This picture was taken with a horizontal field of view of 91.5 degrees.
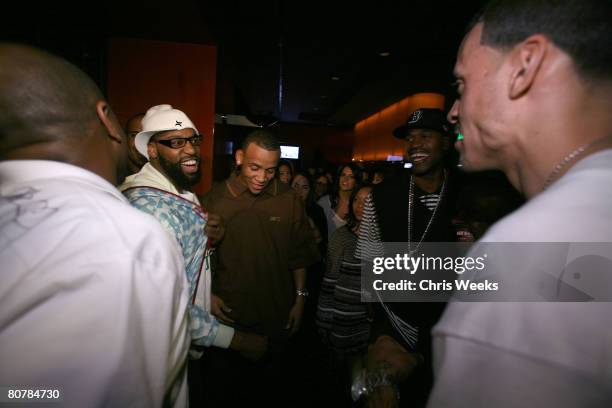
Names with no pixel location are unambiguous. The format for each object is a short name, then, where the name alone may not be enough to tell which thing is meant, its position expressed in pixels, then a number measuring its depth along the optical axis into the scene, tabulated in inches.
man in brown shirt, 92.3
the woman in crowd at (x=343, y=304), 85.9
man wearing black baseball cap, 57.1
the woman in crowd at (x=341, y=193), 143.4
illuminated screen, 618.9
